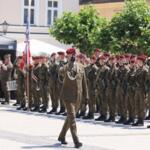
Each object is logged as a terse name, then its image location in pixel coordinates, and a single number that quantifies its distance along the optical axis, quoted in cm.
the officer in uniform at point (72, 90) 1584
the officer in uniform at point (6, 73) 2859
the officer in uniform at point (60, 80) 2300
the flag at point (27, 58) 2586
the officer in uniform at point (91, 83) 2231
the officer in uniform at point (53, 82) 2398
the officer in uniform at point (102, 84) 2169
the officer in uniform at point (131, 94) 2066
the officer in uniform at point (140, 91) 2028
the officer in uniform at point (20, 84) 2618
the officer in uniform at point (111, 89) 2144
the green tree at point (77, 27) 4072
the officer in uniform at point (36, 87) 2539
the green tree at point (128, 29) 3394
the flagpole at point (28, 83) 2562
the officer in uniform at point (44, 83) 2474
